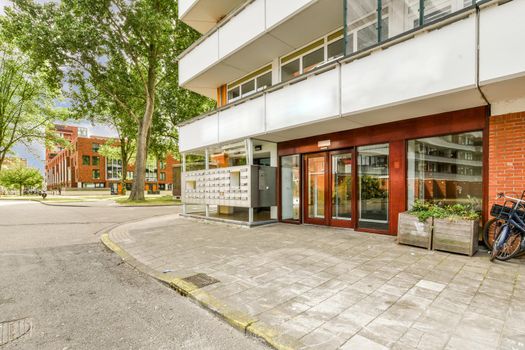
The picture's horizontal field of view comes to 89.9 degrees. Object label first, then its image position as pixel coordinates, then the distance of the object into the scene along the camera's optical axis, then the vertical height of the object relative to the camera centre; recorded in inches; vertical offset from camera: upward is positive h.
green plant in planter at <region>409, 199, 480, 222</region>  210.8 -29.9
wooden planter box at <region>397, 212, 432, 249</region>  221.1 -47.6
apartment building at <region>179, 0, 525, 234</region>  194.2 +63.9
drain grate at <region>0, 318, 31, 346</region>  106.1 -64.4
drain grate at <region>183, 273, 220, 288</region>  154.9 -62.9
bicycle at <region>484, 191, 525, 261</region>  186.1 -40.3
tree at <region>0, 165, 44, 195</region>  2372.0 +14.7
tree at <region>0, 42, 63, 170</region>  1135.6 +343.3
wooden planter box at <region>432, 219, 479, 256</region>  201.2 -47.1
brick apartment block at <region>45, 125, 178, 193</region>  2332.7 +89.0
